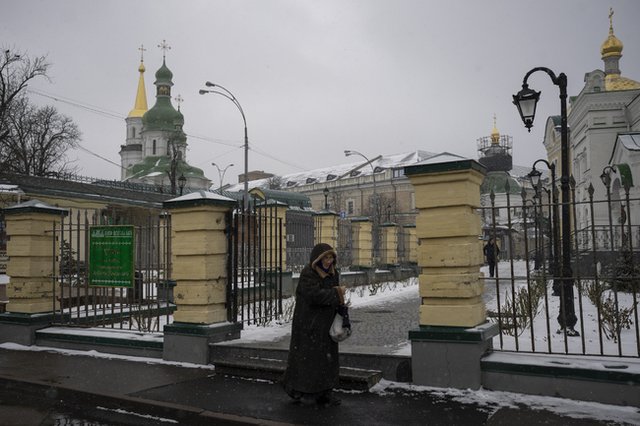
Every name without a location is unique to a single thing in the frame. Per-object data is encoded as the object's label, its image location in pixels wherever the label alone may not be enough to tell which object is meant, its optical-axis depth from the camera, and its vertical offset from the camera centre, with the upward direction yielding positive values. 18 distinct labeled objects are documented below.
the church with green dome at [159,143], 69.25 +17.14
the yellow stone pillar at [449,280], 6.14 -0.32
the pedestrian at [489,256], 19.89 -0.15
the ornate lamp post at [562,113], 9.03 +2.46
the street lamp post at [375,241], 21.47 +0.55
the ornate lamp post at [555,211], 8.13 +0.58
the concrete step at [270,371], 6.32 -1.46
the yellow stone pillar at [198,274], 7.98 -0.25
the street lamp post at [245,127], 23.98 +6.36
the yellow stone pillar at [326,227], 18.27 +0.98
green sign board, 9.17 +0.08
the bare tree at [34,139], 36.56 +9.30
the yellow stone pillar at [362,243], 20.17 +0.45
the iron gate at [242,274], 8.34 -0.28
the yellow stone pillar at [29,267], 9.91 -0.10
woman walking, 5.73 -0.88
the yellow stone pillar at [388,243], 22.14 +0.47
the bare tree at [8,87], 33.00 +11.62
